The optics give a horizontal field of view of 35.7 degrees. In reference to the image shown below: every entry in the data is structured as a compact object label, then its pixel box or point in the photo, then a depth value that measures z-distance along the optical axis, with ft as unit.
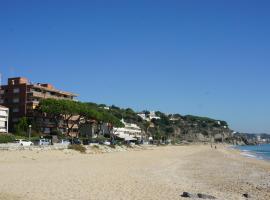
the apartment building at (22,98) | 291.38
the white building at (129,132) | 405.25
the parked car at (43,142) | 186.87
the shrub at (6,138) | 189.78
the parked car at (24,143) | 168.55
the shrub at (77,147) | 188.55
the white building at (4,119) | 257.38
